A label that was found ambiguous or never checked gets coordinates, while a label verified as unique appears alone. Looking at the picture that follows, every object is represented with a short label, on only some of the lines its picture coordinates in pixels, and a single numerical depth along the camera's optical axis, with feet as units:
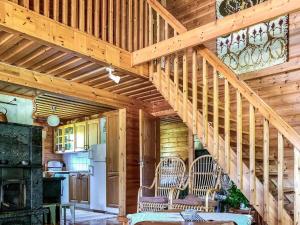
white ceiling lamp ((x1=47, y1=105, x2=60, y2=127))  24.71
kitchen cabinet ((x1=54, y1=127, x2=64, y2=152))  31.07
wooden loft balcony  12.38
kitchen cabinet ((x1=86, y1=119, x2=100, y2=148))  27.23
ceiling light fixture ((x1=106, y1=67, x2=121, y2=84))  16.11
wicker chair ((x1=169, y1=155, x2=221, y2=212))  14.62
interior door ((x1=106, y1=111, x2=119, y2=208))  23.76
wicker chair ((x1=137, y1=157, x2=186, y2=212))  16.17
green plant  15.78
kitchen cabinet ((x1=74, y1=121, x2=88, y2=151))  28.27
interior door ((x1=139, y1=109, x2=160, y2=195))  20.20
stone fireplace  15.99
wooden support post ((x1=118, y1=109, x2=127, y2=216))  20.97
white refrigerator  24.72
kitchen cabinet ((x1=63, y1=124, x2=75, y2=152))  29.59
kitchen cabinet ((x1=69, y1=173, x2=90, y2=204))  26.73
